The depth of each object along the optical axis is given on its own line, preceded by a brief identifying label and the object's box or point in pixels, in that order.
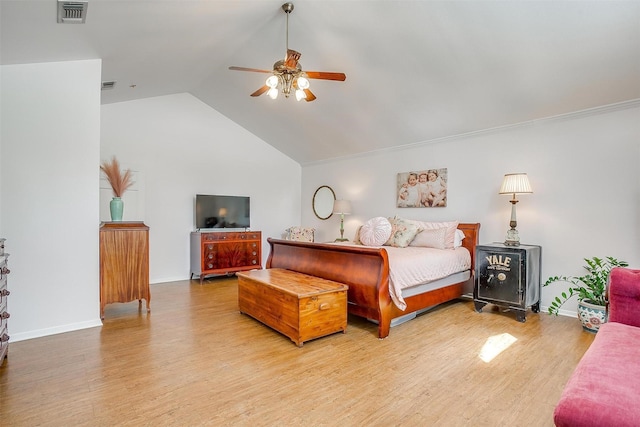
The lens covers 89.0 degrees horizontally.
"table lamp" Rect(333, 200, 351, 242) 6.03
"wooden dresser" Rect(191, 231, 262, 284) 5.51
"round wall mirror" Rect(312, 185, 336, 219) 6.76
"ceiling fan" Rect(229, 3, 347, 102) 2.89
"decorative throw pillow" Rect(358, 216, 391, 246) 4.56
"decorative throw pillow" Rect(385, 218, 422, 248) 4.42
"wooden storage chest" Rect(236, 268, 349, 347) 2.83
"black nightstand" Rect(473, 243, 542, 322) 3.54
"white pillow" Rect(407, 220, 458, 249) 4.23
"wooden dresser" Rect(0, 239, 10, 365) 2.34
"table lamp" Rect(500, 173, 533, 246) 3.73
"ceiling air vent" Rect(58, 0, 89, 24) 2.29
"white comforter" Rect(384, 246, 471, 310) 3.11
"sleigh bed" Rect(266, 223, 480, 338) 3.06
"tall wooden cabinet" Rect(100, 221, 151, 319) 3.50
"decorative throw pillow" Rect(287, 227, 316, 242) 6.64
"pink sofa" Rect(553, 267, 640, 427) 1.08
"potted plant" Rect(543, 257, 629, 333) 3.12
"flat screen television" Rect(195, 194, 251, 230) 5.80
